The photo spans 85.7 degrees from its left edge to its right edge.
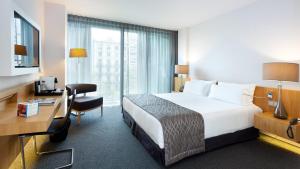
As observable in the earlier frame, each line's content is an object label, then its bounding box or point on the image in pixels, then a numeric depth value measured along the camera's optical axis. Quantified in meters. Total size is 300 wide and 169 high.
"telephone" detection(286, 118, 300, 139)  2.11
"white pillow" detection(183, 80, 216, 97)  3.72
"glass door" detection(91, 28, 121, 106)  4.54
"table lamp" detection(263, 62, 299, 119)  2.26
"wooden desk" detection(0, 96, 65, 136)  1.25
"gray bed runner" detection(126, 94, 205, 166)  1.89
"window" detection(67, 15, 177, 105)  4.28
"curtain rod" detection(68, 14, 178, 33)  4.16
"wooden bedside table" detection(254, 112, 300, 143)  2.09
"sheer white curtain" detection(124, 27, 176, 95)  4.93
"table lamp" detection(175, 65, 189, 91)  4.73
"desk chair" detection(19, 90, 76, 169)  1.80
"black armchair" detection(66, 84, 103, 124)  3.21
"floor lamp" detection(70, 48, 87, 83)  3.72
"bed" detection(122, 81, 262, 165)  2.01
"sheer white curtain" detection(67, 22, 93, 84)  4.18
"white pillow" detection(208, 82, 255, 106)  2.85
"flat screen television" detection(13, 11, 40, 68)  1.92
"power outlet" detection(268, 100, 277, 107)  2.70
